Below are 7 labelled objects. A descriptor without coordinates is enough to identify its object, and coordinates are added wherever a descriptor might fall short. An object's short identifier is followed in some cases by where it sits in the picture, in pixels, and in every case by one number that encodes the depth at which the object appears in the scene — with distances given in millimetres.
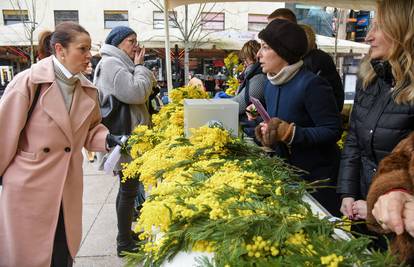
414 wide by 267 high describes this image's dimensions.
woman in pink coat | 2578
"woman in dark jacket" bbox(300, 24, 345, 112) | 3482
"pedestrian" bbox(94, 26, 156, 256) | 3445
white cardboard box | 2170
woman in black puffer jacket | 1861
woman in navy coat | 2396
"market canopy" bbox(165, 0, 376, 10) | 3964
